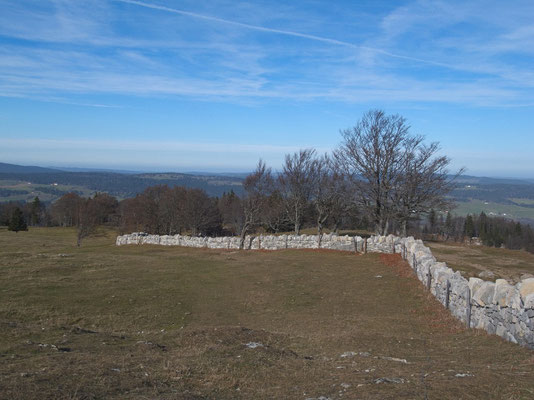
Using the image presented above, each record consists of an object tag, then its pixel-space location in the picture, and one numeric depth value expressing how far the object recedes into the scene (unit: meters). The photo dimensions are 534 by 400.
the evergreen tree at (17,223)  74.06
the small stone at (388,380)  7.54
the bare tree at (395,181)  39.84
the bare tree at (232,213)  80.81
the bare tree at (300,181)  52.44
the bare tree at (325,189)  50.26
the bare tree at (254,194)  42.97
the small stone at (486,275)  23.22
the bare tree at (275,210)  53.93
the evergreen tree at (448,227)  80.95
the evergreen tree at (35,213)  107.88
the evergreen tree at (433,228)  89.69
